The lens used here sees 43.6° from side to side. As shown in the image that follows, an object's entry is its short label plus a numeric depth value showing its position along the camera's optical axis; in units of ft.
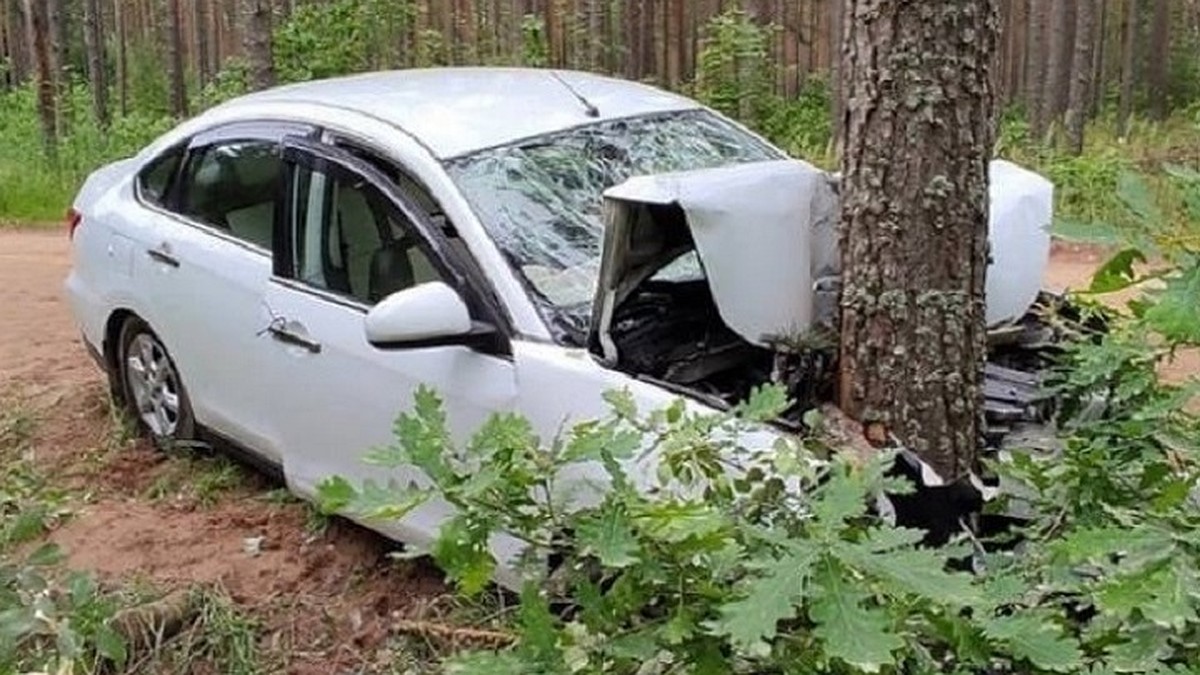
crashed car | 12.23
